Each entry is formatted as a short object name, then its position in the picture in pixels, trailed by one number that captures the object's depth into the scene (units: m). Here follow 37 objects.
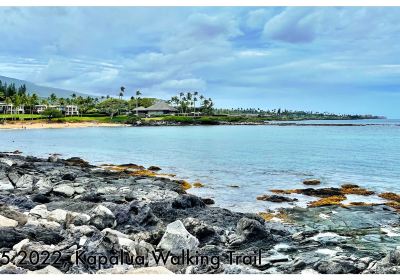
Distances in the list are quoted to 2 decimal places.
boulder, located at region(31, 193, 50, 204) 14.79
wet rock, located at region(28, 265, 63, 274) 8.05
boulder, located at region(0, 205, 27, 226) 10.91
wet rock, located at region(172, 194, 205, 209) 14.76
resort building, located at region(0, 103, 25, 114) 115.56
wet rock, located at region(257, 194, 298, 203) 18.98
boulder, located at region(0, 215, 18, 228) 10.51
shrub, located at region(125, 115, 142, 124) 134.12
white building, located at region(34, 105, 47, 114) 127.44
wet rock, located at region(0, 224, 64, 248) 9.38
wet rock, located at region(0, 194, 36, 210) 13.89
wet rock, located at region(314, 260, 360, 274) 9.02
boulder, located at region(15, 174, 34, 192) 17.06
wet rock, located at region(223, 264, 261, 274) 8.62
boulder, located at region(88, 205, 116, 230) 11.39
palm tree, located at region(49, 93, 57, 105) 136.38
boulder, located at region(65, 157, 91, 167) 31.03
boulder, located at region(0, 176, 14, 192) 16.83
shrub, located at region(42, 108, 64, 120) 118.56
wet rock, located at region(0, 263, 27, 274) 7.99
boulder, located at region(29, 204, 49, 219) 11.85
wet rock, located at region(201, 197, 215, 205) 18.25
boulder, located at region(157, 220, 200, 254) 9.88
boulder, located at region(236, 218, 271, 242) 11.24
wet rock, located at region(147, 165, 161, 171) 30.72
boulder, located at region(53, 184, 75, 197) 16.45
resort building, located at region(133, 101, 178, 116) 152.50
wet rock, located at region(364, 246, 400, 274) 8.93
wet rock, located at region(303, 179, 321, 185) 25.16
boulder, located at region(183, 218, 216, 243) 11.12
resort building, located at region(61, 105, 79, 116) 134.00
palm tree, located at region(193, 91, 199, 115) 161.50
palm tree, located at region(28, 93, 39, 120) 120.51
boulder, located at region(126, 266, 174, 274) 7.86
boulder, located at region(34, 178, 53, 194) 16.42
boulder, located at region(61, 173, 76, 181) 20.50
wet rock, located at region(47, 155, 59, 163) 31.43
